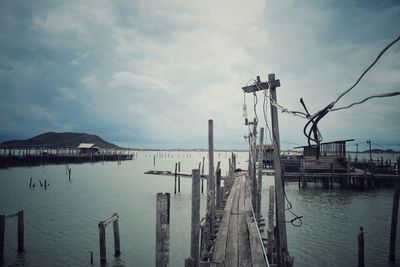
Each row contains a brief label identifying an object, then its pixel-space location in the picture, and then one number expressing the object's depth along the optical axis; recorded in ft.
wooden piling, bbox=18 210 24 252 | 39.01
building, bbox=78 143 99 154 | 241.14
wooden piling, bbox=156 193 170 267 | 13.65
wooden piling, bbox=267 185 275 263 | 22.31
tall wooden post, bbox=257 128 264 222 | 38.50
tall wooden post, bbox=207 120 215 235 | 28.09
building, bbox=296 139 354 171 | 100.89
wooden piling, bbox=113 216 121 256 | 38.64
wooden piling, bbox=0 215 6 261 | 34.91
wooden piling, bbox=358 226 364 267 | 31.30
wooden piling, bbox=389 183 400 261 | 35.04
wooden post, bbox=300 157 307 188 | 97.07
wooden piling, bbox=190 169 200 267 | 18.57
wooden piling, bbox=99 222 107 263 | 32.91
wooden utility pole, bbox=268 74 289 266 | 19.76
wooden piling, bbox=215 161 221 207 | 40.72
